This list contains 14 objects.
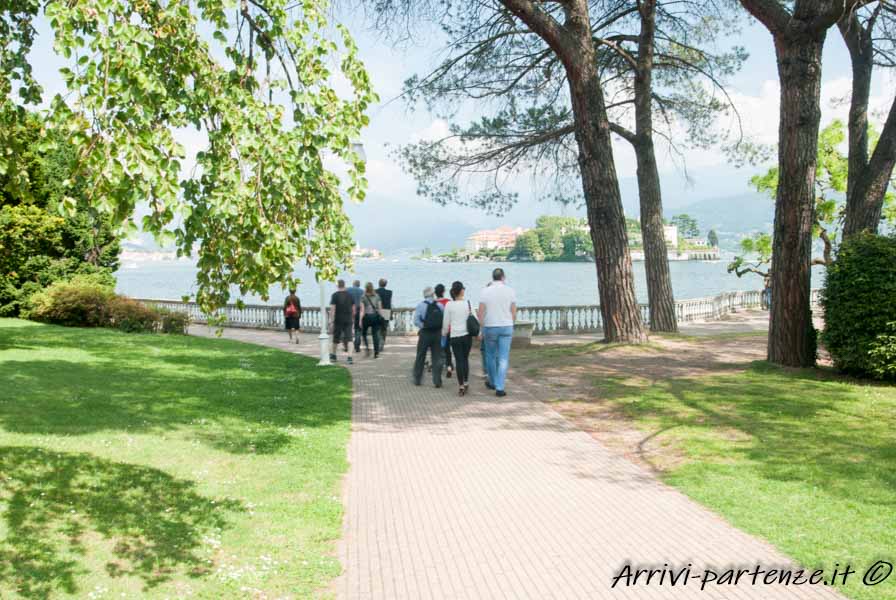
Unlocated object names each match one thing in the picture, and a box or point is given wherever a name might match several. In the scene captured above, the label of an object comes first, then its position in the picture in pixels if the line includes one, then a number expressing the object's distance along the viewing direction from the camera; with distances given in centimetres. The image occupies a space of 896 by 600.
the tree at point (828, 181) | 3189
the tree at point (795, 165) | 1202
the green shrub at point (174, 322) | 2284
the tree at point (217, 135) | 392
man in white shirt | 1112
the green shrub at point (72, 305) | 2223
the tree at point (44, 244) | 1722
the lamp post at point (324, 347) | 1597
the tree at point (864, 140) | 1400
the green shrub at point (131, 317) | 2230
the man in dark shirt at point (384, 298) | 1814
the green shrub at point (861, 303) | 1056
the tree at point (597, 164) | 1425
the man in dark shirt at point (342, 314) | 1625
